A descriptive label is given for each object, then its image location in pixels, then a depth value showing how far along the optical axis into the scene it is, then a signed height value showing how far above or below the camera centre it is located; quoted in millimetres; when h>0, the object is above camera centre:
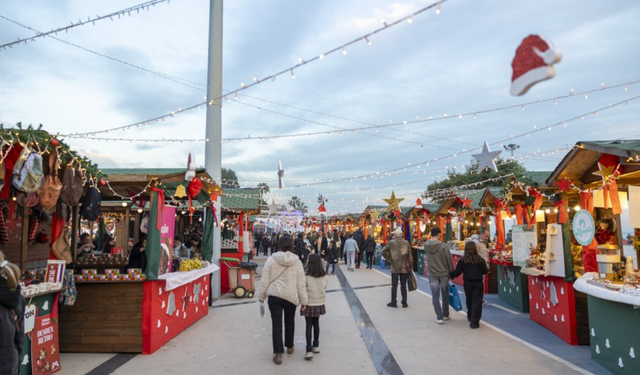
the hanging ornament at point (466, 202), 15258 +695
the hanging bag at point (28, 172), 4625 +588
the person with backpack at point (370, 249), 19469 -1136
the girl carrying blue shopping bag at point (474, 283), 7633 -1065
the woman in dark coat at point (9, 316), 3598 -732
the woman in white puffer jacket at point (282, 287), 5684 -820
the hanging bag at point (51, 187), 5262 +485
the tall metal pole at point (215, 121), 11328 +2711
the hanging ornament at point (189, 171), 7117 +875
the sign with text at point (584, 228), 6250 -106
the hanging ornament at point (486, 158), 9758 +1422
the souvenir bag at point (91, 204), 6426 +321
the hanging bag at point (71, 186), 5652 +522
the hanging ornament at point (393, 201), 19109 +944
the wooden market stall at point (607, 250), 4793 -440
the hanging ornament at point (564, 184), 7094 +587
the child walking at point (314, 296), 6020 -998
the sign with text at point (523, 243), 8953 -443
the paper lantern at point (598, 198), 6521 +328
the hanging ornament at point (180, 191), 7879 +615
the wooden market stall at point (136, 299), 6273 -1082
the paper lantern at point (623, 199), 6899 +337
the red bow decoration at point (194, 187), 8227 +714
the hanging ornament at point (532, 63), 2549 +949
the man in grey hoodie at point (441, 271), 8328 -918
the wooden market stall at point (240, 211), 12625 +494
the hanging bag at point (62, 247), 5855 -276
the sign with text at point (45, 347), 5016 -1409
